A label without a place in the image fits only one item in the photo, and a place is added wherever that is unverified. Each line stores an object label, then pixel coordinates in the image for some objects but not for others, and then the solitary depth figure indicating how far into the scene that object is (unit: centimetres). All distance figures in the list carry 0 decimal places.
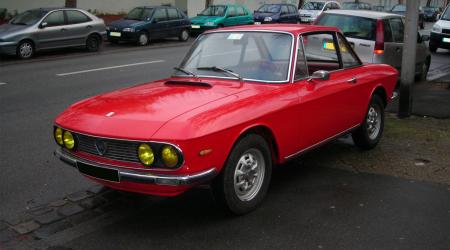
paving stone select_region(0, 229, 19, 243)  422
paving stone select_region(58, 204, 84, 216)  472
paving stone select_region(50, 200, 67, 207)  489
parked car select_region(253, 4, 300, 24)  2842
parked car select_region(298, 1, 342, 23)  3150
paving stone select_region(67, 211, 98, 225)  456
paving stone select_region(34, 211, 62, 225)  454
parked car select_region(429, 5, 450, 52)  1853
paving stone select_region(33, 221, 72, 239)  429
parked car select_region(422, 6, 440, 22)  4881
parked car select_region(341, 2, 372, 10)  3588
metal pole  830
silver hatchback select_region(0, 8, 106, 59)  1570
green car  2464
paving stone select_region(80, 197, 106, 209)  490
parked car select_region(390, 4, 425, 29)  3346
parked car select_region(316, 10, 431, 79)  1055
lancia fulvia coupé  400
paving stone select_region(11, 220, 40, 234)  437
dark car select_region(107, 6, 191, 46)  2020
